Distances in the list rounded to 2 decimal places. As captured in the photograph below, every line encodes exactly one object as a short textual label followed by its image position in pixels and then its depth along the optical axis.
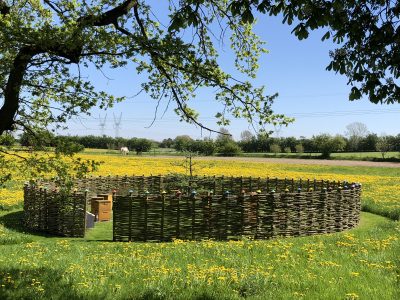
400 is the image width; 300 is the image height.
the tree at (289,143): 101.12
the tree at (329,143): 86.39
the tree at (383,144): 90.69
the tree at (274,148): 95.12
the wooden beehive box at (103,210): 20.17
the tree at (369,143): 103.38
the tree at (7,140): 9.16
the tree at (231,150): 82.94
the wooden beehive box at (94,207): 20.30
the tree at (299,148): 94.69
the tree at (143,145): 97.06
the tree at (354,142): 104.88
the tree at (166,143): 111.97
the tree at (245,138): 100.56
